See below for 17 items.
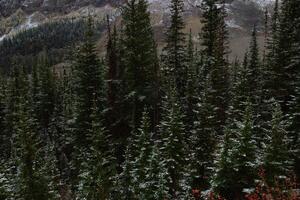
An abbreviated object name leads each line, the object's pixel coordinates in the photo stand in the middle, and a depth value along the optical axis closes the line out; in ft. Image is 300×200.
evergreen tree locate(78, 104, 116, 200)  90.94
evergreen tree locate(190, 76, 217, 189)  85.71
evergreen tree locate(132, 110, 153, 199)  86.63
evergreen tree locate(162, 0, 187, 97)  137.18
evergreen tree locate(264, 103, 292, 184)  66.33
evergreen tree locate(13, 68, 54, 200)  90.12
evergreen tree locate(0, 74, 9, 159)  189.57
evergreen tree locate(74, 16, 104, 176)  117.19
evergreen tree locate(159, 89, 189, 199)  88.84
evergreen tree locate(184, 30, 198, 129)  127.03
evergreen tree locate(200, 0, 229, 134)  119.14
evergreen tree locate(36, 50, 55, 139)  217.36
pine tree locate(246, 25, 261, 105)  125.23
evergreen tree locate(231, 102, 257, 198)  68.85
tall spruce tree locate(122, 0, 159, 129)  111.75
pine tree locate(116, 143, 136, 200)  90.22
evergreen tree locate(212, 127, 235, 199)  69.51
